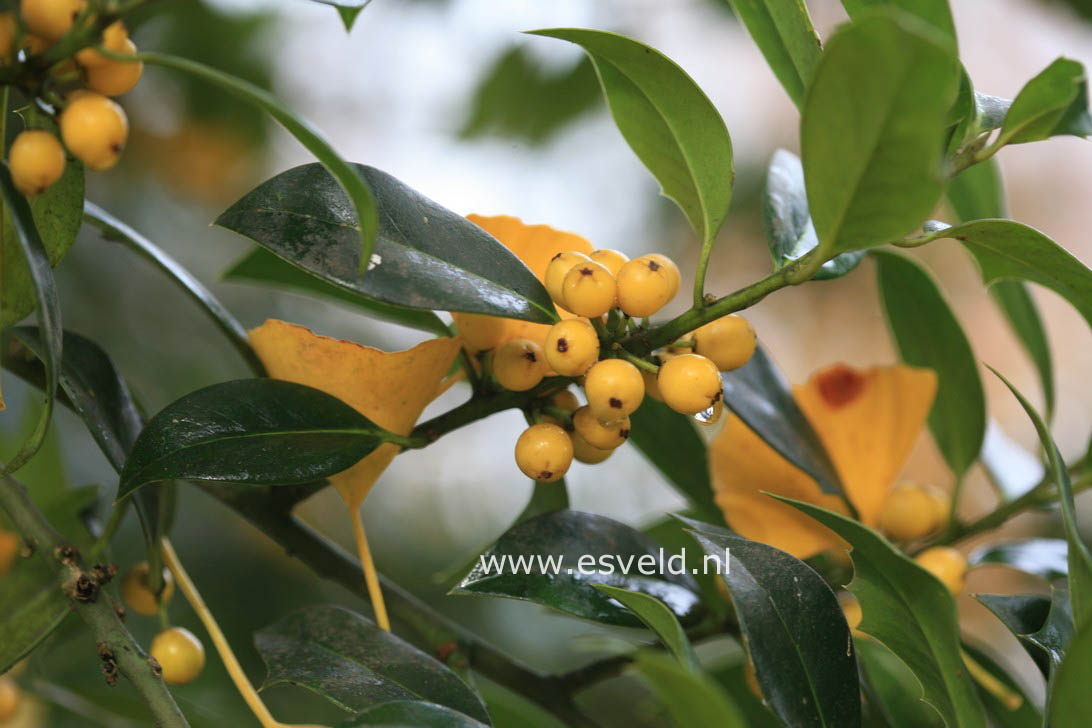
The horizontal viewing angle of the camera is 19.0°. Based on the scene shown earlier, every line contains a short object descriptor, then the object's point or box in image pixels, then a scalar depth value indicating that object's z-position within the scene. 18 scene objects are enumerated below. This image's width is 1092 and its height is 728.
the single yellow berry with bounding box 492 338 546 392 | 0.46
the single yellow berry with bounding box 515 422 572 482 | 0.45
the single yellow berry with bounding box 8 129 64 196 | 0.42
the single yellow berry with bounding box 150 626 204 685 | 0.47
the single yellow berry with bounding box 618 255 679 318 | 0.45
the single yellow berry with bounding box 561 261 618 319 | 0.44
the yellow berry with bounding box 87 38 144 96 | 0.43
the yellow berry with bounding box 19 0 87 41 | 0.42
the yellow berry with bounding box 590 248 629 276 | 0.46
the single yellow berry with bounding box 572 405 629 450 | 0.46
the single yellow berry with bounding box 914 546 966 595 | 0.50
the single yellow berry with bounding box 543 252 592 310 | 0.45
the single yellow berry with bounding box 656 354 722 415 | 0.44
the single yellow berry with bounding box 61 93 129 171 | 0.42
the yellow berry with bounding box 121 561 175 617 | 0.48
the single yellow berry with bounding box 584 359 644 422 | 0.44
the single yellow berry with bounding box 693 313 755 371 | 0.45
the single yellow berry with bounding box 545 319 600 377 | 0.44
